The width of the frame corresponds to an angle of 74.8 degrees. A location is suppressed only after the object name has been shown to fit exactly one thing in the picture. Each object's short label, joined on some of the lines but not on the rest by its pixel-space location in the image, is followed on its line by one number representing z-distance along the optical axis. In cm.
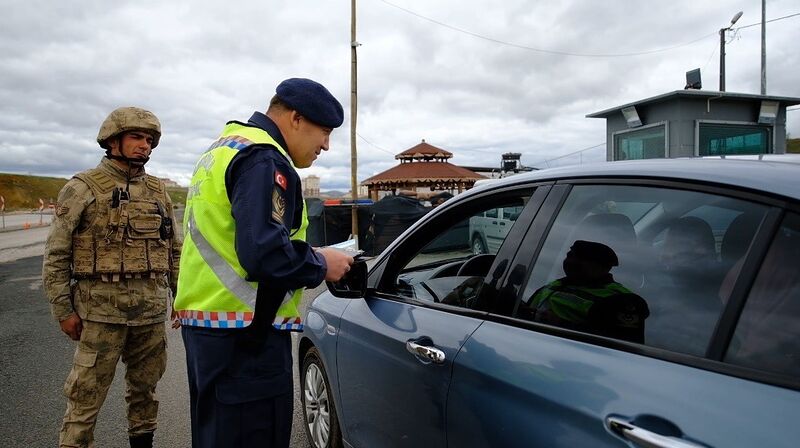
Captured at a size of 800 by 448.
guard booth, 845
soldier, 272
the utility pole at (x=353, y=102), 1523
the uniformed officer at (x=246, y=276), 167
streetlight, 1756
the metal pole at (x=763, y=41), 1562
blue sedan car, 113
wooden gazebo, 2108
